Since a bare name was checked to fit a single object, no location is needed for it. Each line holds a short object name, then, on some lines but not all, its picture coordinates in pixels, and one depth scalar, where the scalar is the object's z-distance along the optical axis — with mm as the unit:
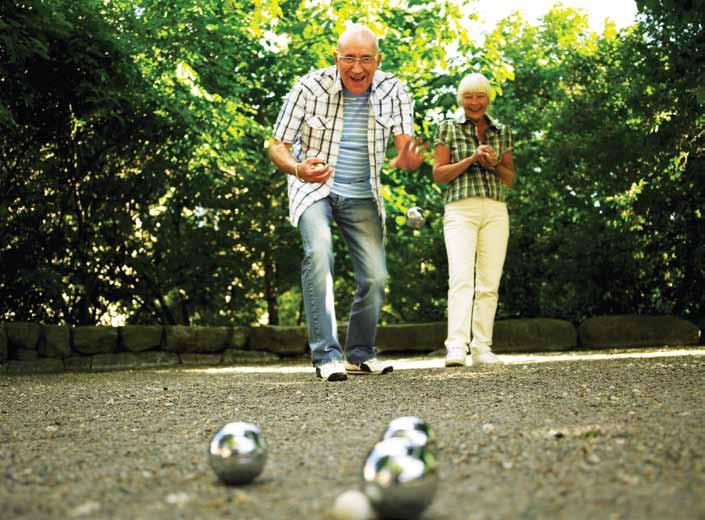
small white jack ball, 1720
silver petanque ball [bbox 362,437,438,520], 1738
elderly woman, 5559
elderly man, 4875
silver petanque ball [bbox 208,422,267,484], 2117
